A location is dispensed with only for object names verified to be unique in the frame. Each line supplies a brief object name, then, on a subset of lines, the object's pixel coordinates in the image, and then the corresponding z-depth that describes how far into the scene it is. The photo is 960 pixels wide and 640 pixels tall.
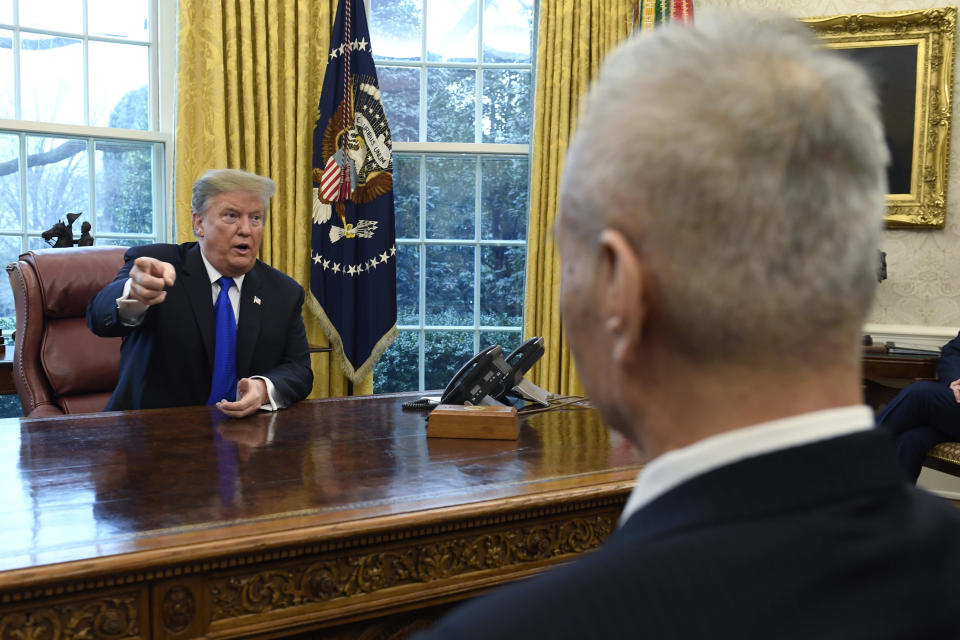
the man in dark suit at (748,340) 0.56
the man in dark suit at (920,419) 3.94
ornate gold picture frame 5.07
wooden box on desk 2.31
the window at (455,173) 5.30
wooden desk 1.40
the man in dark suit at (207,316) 2.95
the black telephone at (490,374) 2.60
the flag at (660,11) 4.98
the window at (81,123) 4.42
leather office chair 3.26
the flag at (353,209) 4.69
